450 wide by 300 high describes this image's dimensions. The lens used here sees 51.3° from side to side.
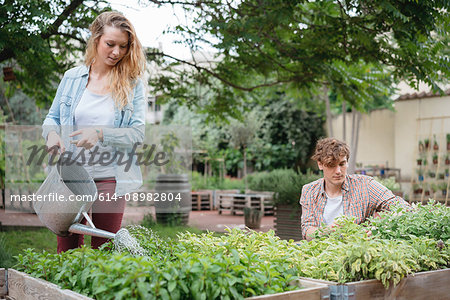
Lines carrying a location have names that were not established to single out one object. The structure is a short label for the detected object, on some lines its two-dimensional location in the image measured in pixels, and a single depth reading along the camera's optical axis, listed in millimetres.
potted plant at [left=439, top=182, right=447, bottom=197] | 11959
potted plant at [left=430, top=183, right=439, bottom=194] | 12041
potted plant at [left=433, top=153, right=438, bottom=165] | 12328
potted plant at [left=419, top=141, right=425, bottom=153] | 12703
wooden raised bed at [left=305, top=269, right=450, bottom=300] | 1558
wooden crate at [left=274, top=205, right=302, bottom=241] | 5805
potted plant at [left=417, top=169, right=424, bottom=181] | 12570
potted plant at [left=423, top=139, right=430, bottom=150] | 12608
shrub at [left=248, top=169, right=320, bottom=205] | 5805
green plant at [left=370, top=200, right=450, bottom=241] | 2096
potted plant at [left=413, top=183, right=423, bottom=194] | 12680
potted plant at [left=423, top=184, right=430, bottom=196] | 12453
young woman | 2162
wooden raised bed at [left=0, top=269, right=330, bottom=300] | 1432
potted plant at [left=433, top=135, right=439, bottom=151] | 12352
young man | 2932
